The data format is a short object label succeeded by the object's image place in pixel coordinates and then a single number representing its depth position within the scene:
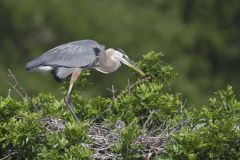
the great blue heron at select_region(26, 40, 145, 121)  21.80
